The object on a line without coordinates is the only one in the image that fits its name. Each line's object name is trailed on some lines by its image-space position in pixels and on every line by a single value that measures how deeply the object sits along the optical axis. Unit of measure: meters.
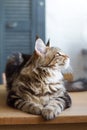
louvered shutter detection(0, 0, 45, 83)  2.97
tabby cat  1.21
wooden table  1.11
